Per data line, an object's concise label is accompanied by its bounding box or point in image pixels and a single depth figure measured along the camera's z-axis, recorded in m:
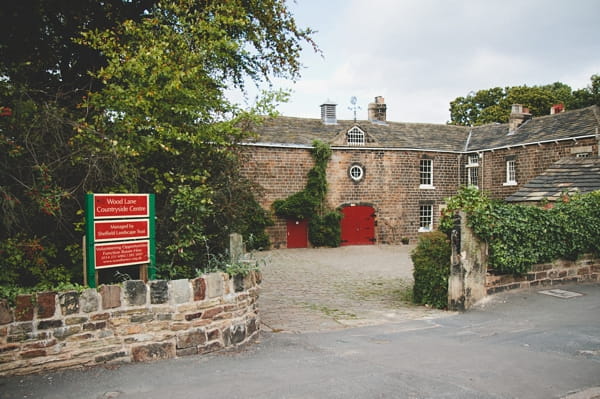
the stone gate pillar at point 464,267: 9.80
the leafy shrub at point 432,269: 10.22
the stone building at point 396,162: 24.73
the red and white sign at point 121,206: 6.07
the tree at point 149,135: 6.47
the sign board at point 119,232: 5.96
